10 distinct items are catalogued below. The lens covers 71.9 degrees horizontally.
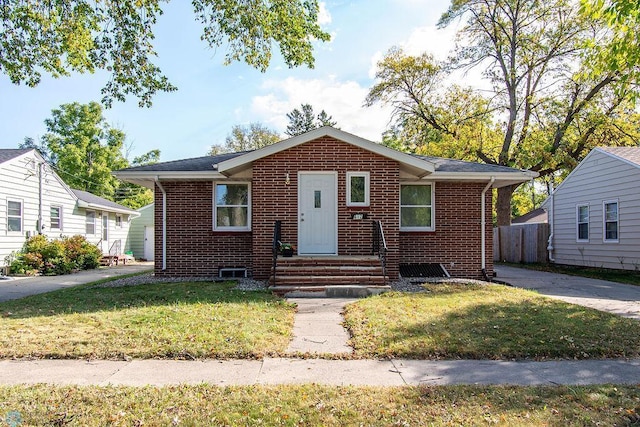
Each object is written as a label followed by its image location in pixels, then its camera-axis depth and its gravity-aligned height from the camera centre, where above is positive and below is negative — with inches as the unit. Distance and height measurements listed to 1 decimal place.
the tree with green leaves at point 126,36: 330.6 +147.5
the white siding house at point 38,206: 598.5 +29.1
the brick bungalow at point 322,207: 429.7 +16.6
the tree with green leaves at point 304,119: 1956.2 +464.8
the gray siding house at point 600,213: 565.9 +12.9
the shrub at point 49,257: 603.5 -47.4
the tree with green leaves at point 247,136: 1724.9 +341.9
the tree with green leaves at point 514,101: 854.5 +260.2
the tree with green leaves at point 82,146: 1224.2 +218.1
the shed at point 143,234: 1037.8 -25.1
